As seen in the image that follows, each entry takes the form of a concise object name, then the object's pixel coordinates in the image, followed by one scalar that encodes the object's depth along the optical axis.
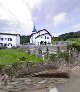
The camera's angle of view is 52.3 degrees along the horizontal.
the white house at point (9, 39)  24.74
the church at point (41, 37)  26.85
